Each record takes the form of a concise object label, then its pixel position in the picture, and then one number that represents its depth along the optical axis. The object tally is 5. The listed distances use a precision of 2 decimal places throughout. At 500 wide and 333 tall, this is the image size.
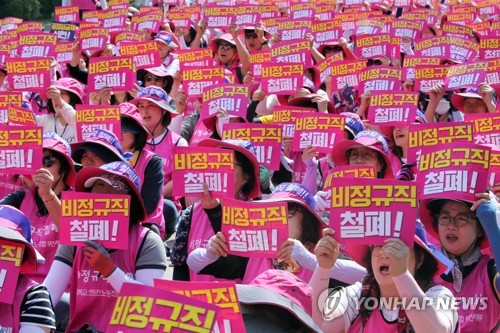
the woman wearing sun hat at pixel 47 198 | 5.47
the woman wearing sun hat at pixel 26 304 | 4.02
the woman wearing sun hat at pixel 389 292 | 3.55
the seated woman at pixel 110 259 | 4.84
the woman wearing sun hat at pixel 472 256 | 4.31
